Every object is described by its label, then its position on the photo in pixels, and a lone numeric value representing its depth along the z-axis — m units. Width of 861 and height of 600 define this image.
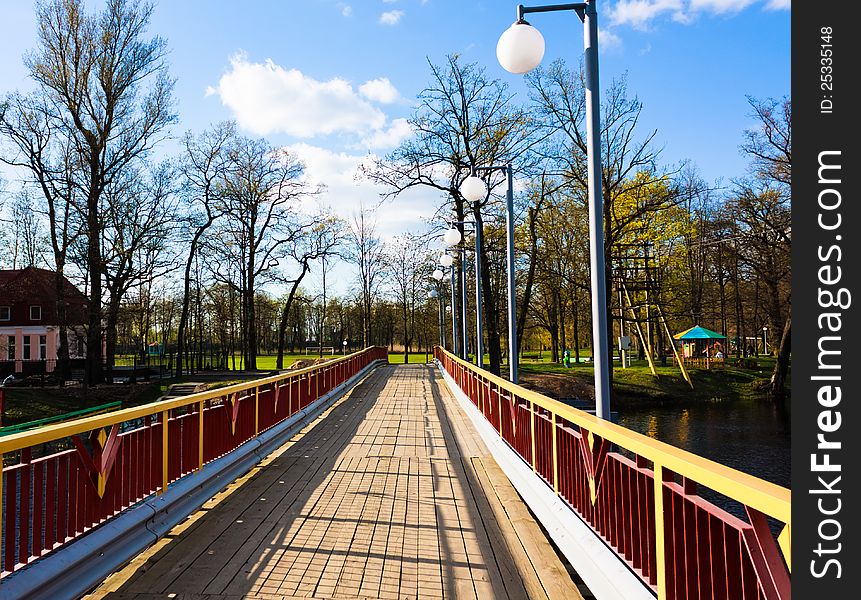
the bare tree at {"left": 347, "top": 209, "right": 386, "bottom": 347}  50.53
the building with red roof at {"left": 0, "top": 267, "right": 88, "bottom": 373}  48.84
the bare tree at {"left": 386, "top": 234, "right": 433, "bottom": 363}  51.16
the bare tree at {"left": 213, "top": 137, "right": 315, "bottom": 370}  38.41
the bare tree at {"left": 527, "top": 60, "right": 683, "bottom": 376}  27.38
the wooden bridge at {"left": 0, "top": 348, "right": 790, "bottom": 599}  3.06
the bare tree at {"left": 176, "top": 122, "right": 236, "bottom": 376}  38.25
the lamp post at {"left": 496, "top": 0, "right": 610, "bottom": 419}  5.52
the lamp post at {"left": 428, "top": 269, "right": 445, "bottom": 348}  22.34
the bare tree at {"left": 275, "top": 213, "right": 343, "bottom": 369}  41.59
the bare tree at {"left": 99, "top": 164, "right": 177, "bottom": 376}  26.02
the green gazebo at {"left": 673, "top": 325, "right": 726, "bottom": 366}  43.28
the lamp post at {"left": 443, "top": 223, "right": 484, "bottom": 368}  17.59
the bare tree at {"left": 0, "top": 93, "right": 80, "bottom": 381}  25.25
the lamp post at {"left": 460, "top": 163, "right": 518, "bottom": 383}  11.23
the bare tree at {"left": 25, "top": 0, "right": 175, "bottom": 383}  25.38
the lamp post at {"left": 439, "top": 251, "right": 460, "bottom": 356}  19.70
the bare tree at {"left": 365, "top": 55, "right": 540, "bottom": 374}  26.19
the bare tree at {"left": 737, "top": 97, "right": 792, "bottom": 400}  29.75
